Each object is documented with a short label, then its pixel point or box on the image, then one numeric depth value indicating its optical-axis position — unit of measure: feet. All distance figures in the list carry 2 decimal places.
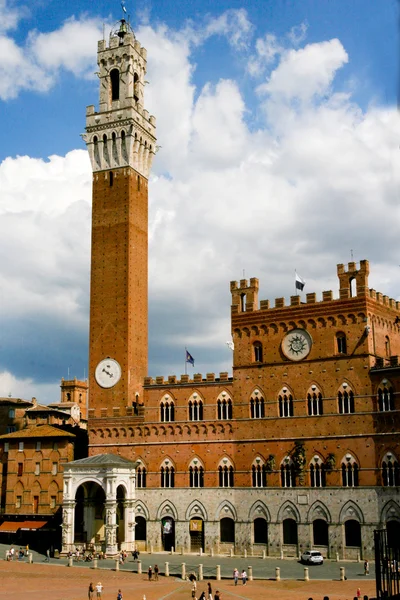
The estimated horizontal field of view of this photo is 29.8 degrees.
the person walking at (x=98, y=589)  131.13
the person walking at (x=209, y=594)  123.04
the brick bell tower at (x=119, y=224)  222.07
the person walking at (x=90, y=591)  130.72
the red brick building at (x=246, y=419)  185.68
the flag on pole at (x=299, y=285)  201.05
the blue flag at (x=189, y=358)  217.66
